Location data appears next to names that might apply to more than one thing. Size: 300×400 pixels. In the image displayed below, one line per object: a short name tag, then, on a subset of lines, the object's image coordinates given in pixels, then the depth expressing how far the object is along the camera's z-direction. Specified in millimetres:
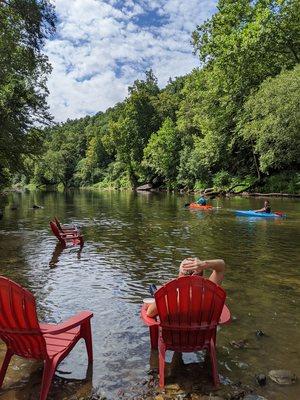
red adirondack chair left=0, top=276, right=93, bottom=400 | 4754
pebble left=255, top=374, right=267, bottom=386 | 5270
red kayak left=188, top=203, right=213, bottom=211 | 31167
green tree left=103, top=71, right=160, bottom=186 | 88062
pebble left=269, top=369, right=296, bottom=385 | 5308
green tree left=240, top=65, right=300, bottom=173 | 32969
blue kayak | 24734
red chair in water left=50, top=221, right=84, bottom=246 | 16562
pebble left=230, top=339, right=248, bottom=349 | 6516
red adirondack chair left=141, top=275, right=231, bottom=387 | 4984
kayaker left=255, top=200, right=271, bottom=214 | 25219
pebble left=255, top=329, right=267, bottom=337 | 6951
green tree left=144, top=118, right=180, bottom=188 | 73062
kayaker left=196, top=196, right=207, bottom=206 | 31516
